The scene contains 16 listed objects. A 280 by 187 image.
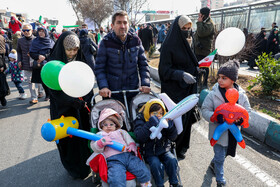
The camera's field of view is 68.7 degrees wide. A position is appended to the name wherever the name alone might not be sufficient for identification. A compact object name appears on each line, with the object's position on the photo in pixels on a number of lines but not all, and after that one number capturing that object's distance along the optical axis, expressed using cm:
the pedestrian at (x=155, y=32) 1711
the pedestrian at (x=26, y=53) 560
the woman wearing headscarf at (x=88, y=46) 607
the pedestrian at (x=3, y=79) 539
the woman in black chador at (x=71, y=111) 246
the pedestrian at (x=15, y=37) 864
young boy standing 247
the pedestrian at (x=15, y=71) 607
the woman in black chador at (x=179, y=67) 276
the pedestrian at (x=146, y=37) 1182
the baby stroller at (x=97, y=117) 208
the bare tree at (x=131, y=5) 2183
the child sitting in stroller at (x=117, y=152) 198
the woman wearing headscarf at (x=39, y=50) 505
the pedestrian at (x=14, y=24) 1094
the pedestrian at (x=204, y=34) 493
